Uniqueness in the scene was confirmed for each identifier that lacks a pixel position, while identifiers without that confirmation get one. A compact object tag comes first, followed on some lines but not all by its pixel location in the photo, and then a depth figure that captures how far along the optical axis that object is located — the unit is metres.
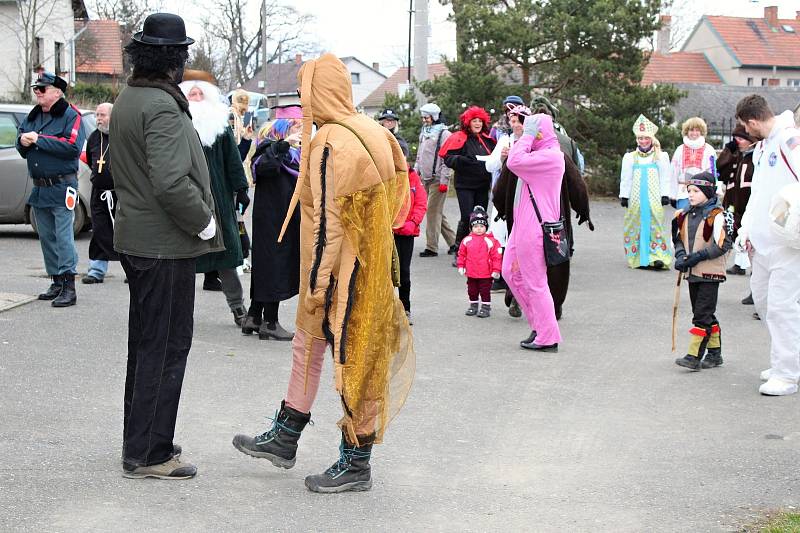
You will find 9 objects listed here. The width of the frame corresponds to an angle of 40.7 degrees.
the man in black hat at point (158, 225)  4.93
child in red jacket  10.27
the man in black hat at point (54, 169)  9.77
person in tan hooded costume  4.90
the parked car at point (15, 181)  14.46
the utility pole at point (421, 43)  22.52
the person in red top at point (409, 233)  9.66
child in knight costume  7.91
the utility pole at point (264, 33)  53.64
